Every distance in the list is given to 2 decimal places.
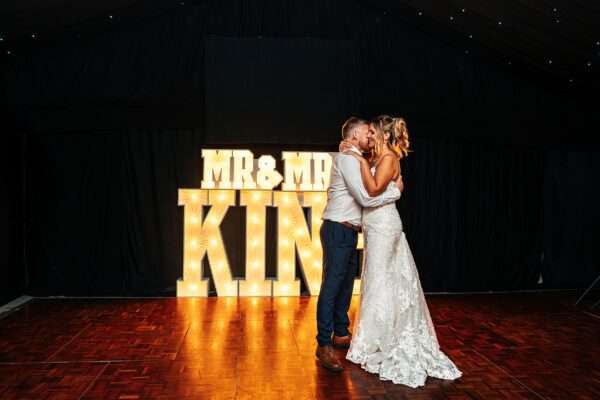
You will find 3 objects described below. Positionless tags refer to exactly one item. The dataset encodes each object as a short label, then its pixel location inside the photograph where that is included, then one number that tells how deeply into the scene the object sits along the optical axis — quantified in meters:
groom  3.46
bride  3.34
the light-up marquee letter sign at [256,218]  5.85
